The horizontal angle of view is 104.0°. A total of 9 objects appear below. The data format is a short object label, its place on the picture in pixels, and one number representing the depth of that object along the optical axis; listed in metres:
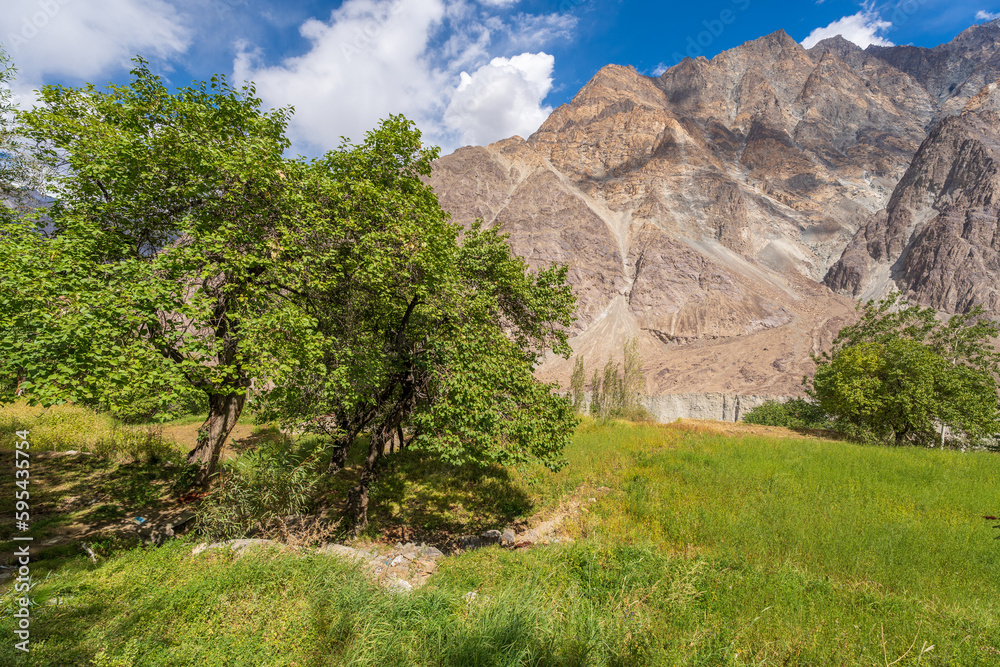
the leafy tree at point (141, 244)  5.15
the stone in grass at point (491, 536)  8.40
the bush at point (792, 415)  34.31
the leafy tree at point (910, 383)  20.97
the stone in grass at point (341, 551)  6.36
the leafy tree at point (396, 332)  7.11
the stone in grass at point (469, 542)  8.37
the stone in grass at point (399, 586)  5.31
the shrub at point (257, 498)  6.68
